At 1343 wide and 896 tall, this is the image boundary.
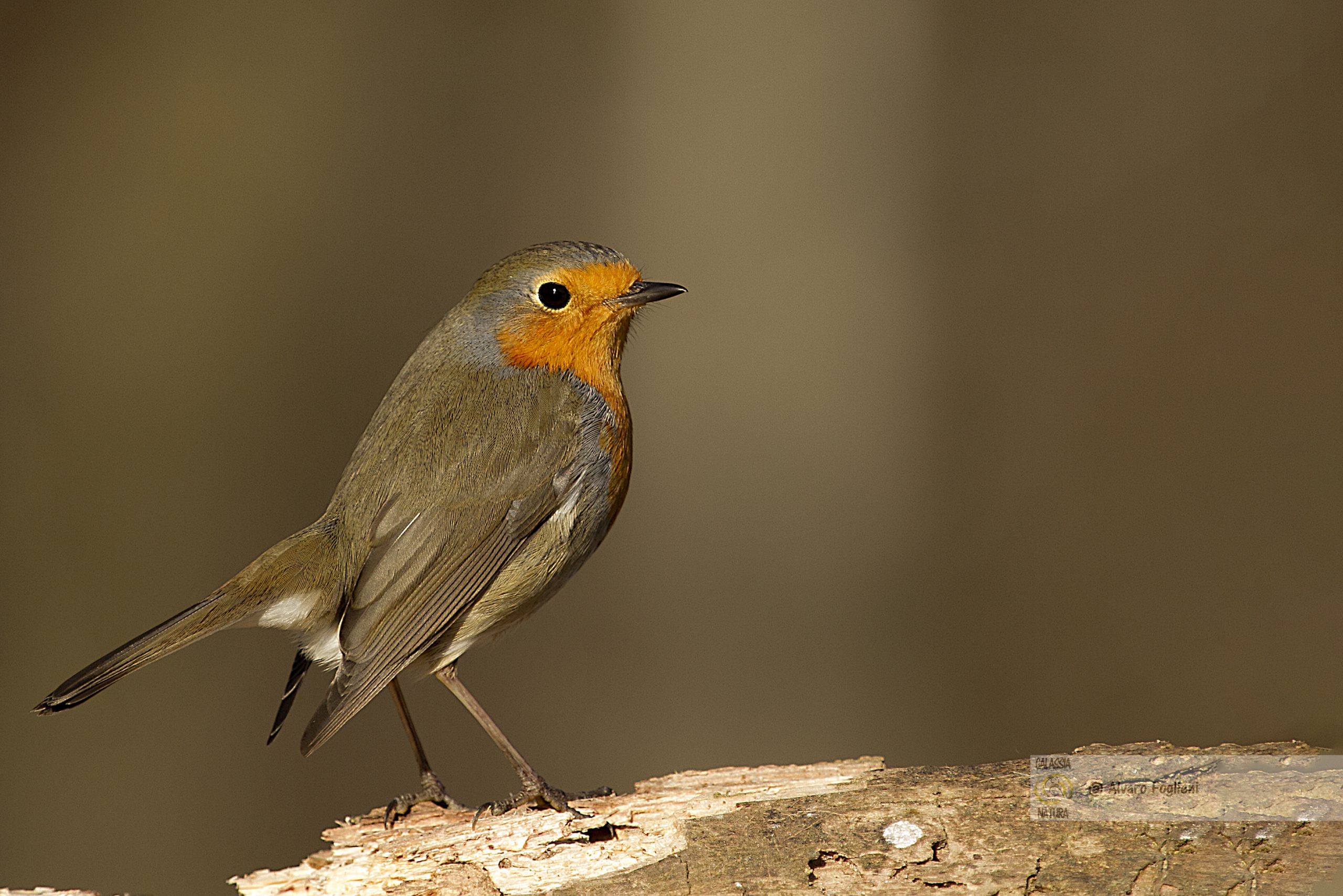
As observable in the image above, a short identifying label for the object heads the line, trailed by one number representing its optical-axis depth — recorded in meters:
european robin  3.29
